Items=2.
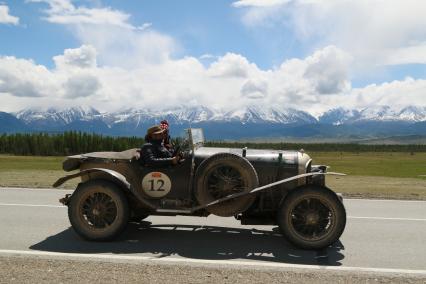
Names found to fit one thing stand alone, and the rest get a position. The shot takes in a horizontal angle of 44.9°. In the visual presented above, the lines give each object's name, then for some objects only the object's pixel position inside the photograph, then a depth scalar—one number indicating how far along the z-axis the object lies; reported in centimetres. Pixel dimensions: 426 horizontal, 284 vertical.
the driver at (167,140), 836
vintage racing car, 737
